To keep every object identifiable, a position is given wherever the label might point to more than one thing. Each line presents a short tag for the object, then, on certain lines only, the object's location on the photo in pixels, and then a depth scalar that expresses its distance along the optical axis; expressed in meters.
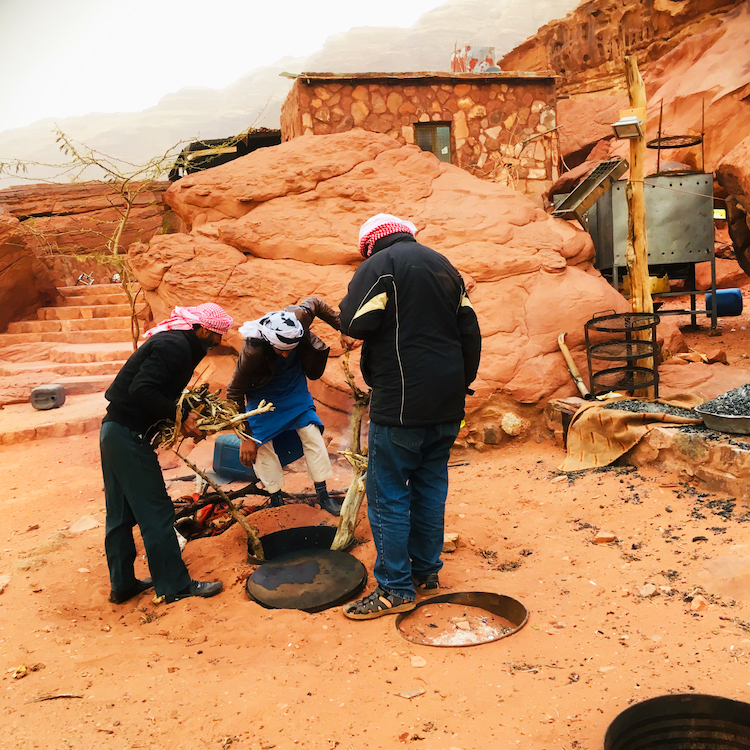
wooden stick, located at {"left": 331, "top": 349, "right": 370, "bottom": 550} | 3.76
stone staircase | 7.48
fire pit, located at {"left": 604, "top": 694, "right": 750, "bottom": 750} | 1.89
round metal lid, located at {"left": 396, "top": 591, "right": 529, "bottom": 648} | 2.82
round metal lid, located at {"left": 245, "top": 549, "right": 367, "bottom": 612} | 3.22
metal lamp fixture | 5.56
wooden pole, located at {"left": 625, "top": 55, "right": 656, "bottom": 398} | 5.86
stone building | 9.53
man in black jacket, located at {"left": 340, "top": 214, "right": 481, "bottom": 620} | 2.88
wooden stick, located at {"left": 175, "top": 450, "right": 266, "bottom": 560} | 3.73
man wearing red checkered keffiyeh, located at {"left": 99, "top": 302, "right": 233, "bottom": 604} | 3.27
